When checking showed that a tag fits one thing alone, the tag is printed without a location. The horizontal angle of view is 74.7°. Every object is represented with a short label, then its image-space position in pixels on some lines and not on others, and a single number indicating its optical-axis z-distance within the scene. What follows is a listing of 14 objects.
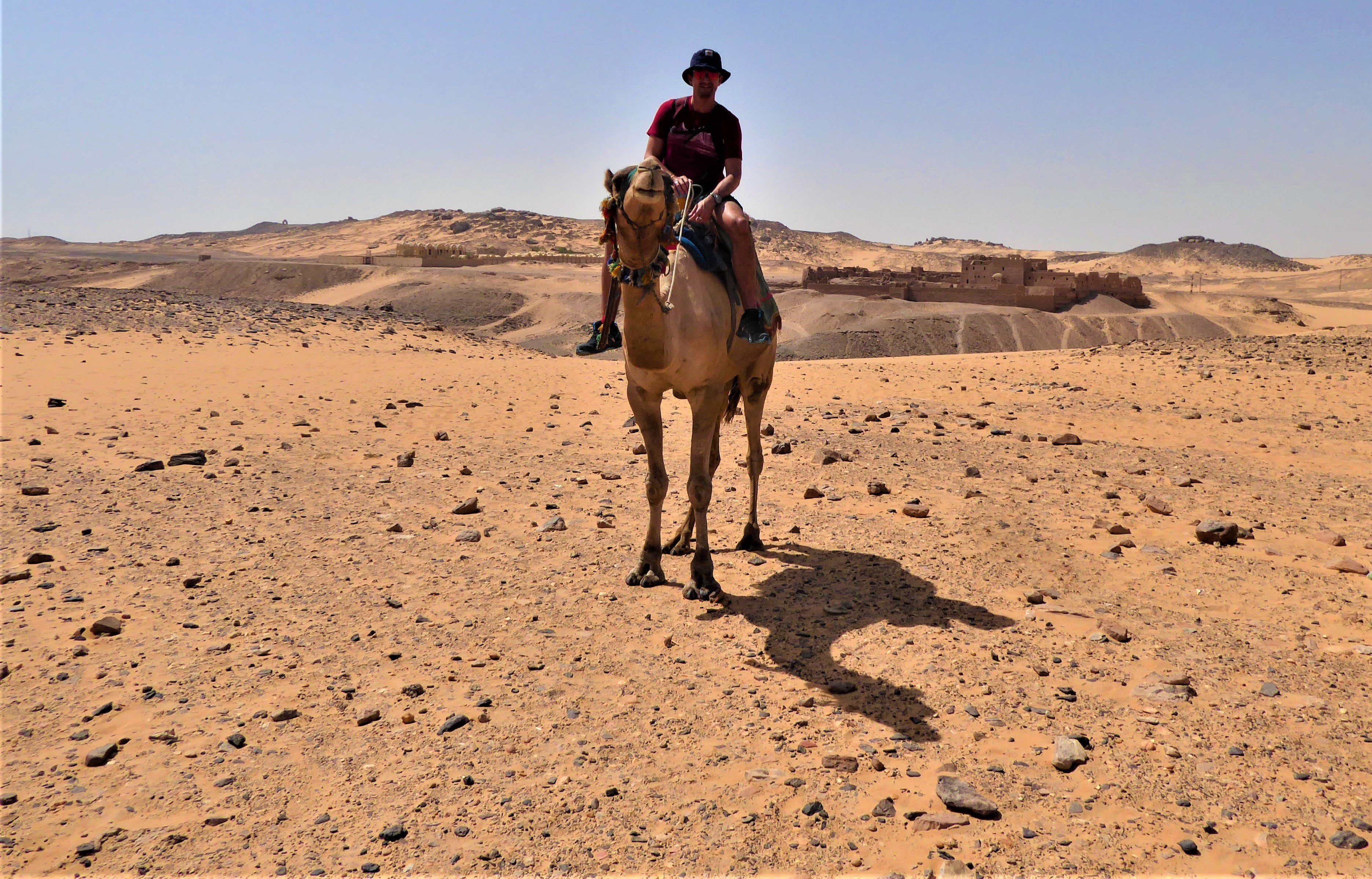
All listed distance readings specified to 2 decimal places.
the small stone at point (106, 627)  5.20
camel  5.09
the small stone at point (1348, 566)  6.27
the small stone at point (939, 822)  3.67
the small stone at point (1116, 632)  5.28
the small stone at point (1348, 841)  3.41
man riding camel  6.55
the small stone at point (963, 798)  3.72
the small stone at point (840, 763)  4.09
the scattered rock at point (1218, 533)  6.95
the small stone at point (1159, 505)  7.84
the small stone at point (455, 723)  4.38
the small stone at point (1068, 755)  4.02
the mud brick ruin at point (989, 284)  44.19
